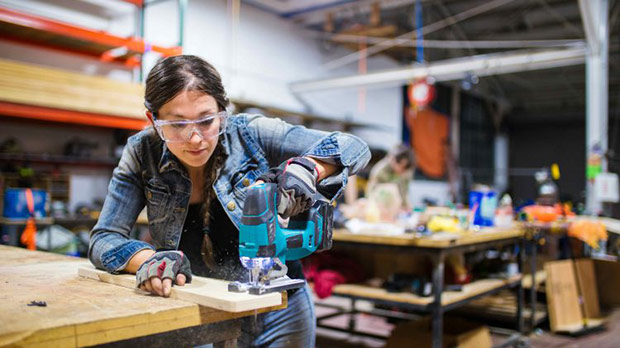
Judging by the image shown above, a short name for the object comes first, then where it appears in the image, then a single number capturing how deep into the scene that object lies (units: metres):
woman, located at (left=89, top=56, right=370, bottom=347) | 1.27
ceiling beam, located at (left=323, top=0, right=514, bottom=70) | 7.80
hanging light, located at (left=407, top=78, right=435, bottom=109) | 6.71
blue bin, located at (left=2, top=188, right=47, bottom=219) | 4.02
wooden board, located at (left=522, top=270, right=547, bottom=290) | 4.38
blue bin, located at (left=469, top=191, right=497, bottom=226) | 3.59
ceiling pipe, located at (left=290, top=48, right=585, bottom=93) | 6.50
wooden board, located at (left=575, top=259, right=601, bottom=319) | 4.35
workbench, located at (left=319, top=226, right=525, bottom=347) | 2.68
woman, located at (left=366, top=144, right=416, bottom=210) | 4.92
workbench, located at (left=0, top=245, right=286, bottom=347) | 0.85
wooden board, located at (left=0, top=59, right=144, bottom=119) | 4.07
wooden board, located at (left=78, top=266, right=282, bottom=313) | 1.03
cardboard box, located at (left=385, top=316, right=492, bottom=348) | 3.05
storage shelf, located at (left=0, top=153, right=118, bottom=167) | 4.58
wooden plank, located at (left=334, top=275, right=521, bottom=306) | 2.79
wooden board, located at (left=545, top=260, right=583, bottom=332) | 4.03
